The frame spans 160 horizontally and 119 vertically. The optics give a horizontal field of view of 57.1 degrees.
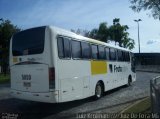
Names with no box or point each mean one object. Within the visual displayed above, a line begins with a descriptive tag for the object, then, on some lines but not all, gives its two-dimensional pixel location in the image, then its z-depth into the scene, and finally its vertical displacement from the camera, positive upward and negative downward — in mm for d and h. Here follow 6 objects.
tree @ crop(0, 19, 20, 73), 21969 +3937
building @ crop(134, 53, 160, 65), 39789 +198
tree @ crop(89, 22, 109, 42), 36944 +7108
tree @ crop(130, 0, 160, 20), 10299 +3884
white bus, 5756 -184
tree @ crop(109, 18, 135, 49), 37011 +5998
